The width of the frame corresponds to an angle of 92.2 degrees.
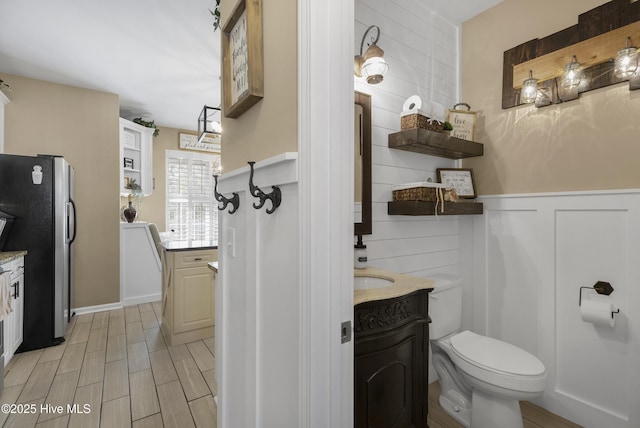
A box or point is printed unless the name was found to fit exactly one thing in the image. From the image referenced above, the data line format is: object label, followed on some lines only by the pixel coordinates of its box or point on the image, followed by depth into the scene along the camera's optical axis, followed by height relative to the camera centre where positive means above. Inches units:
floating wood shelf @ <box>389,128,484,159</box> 73.4 +17.0
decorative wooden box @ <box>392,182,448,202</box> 73.4 +4.7
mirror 71.7 +11.0
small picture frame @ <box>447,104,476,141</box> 87.8 +25.4
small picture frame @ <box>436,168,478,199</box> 89.7 +9.0
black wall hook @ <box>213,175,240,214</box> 49.4 +1.6
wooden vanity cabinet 46.8 -25.0
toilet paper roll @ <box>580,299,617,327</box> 65.1 -21.8
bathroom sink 64.2 -15.0
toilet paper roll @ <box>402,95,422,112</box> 75.2 +26.6
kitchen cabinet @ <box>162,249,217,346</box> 111.7 -31.7
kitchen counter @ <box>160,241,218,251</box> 113.2 -13.4
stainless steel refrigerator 105.2 -8.0
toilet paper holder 67.4 -17.0
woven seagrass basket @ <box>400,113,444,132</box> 74.3 +21.8
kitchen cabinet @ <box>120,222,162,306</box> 157.2 -29.0
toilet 59.7 -32.7
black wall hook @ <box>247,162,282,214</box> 36.2 +1.7
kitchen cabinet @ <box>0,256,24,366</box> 90.6 -32.5
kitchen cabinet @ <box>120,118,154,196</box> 161.6 +30.0
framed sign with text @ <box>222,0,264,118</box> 41.1 +22.9
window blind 209.3 +10.9
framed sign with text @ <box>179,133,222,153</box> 207.2 +45.0
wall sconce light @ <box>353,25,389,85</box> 68.9 +33.2
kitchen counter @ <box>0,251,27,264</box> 87.4 -13.6
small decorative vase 161.5 -1.2
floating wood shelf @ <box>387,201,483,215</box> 72.7 +0.7
